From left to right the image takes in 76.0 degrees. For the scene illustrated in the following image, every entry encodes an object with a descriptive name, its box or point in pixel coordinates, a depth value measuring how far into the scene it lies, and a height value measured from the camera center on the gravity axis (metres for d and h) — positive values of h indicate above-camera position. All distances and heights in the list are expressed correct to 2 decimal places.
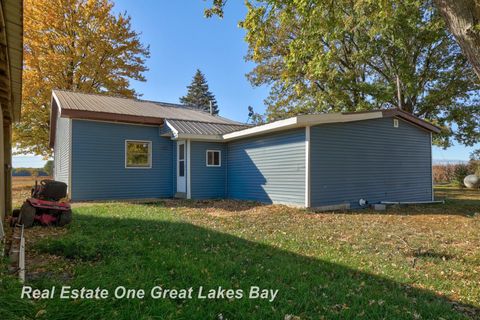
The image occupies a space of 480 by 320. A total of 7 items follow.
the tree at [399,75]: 15.70 +5.26
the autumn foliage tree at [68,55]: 17.75 +7.05
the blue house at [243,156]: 9.73 +0.43
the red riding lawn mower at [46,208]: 5.64 -0.73
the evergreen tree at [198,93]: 47.03 +11.65
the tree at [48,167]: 27.06 +0.18
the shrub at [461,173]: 20.53 -0.46
